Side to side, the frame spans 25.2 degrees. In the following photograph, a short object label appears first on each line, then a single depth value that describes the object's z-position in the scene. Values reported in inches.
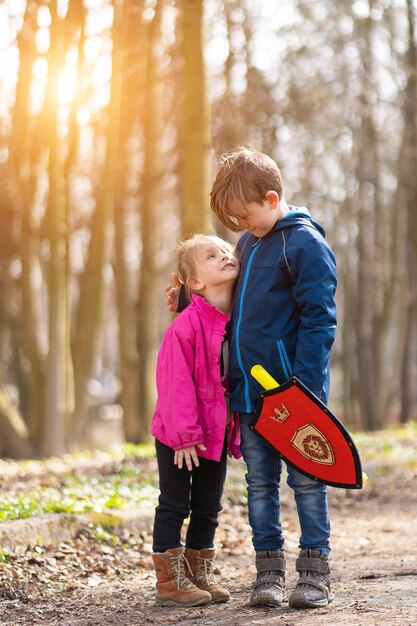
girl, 164.6
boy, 159.9
